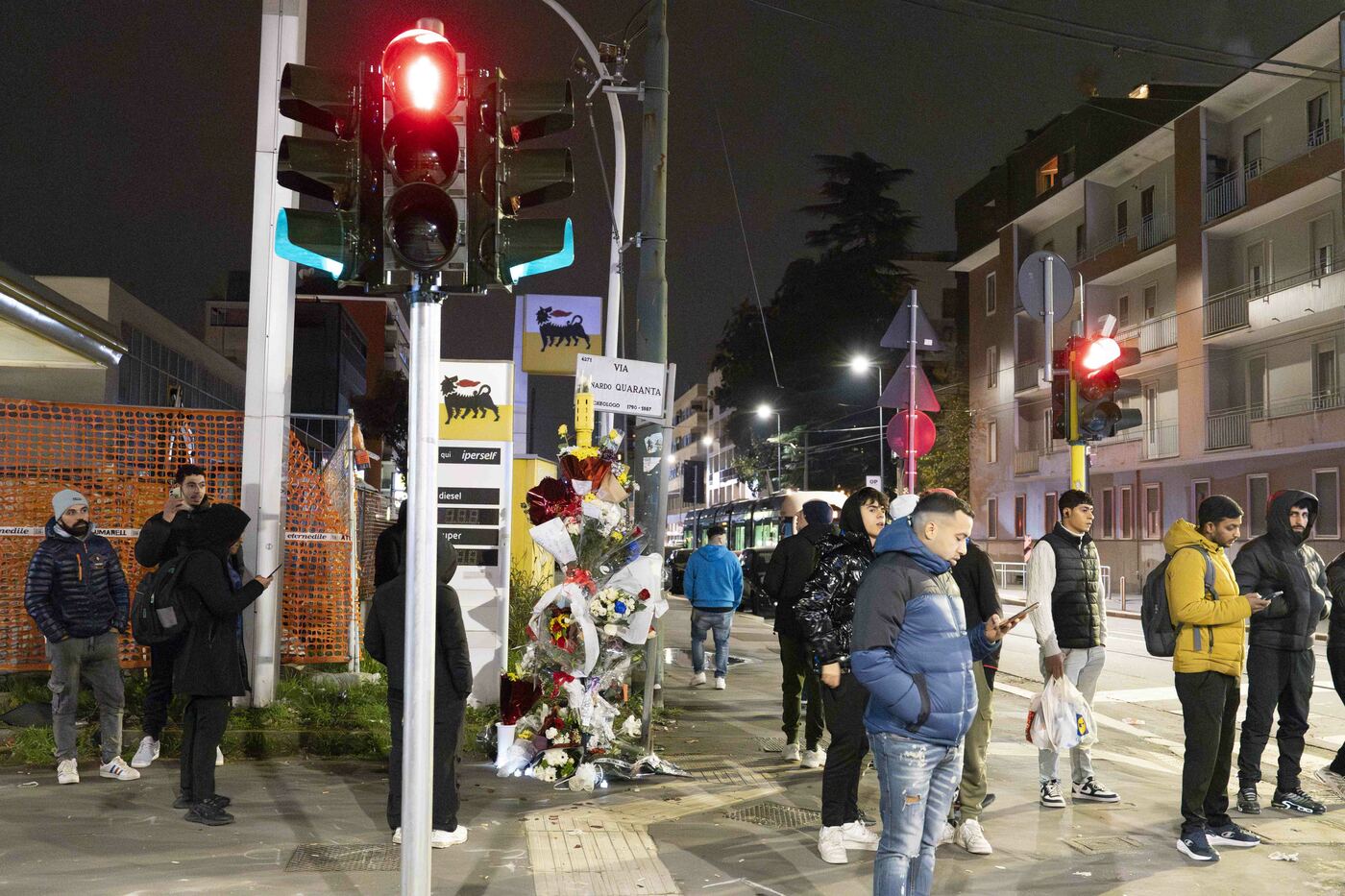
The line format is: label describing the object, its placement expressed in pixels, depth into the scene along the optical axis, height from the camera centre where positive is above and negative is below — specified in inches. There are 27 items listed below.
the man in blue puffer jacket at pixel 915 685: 189.2 -21.4
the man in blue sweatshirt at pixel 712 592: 605.3 -24.4
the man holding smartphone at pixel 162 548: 335.9 -3.4
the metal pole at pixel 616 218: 699.9 +198.5
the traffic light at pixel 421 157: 181.0 +56.1
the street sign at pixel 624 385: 381.4 +48.7
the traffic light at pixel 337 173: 183.8 +55.1
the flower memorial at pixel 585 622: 344.2 -23.1
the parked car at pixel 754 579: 1149.7 -35.8
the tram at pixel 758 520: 1337.4 +28.5
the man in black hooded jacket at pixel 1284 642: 318.3 -24.0
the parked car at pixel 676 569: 1566.2 -34.6
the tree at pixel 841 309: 2263.8 +434.7
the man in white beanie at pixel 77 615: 315.3 -20.4
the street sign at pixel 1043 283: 446.0 +94.6
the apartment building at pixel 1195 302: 1224.2 +282.9
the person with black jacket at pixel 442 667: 264.4 -27.5
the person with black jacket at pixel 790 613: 375.9 -22.7
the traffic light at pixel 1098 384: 425.1 +56.1
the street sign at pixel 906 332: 547.2 +93.6
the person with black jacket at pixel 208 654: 283.0 -27.1
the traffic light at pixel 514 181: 185.9 +55.0
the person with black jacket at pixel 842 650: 262.1 -23.3
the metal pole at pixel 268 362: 401.1 +57.6
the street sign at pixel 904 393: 528.4 +64.9
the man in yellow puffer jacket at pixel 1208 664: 269.4 -25.4
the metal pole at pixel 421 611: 175.2 -10.4
